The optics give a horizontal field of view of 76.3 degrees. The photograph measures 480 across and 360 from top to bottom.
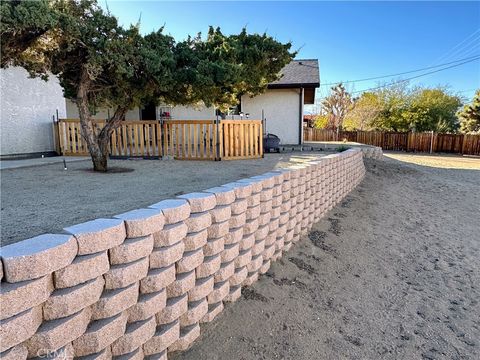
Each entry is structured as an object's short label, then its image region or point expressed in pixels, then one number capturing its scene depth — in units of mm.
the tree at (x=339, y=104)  31906
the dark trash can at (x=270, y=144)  12812
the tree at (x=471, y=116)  22578
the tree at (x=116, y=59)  4832
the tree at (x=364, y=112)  28656
